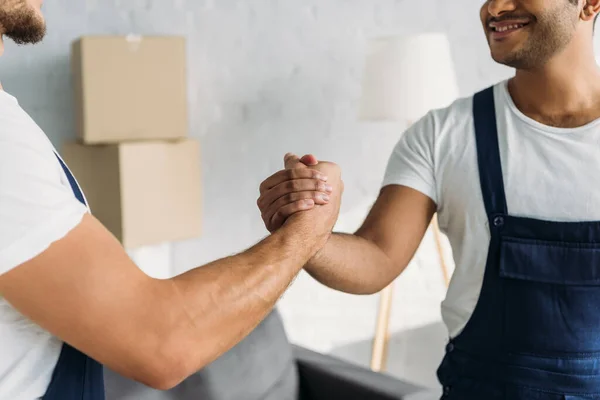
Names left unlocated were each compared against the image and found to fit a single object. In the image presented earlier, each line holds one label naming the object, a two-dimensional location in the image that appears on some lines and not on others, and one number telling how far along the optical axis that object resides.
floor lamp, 2.70
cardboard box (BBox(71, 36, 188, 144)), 2.50
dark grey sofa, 2.25
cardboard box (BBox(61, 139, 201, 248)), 2.59
